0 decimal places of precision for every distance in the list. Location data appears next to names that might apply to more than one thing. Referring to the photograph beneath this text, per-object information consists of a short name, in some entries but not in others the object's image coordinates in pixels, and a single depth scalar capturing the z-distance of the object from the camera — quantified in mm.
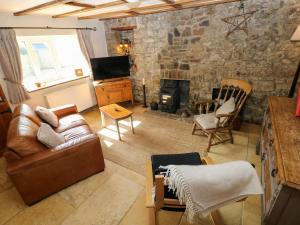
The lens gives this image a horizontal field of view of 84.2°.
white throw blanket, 1003
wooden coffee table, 2857
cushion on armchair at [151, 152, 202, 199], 1656
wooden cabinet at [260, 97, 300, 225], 1090
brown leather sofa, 1681
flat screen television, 4035
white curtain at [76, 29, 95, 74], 3870
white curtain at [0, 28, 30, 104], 2788
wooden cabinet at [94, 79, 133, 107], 4051
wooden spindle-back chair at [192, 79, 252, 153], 2451
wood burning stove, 3795
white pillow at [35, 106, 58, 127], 2619
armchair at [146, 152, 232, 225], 1171
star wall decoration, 2717
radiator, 3539
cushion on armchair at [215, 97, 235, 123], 2463
